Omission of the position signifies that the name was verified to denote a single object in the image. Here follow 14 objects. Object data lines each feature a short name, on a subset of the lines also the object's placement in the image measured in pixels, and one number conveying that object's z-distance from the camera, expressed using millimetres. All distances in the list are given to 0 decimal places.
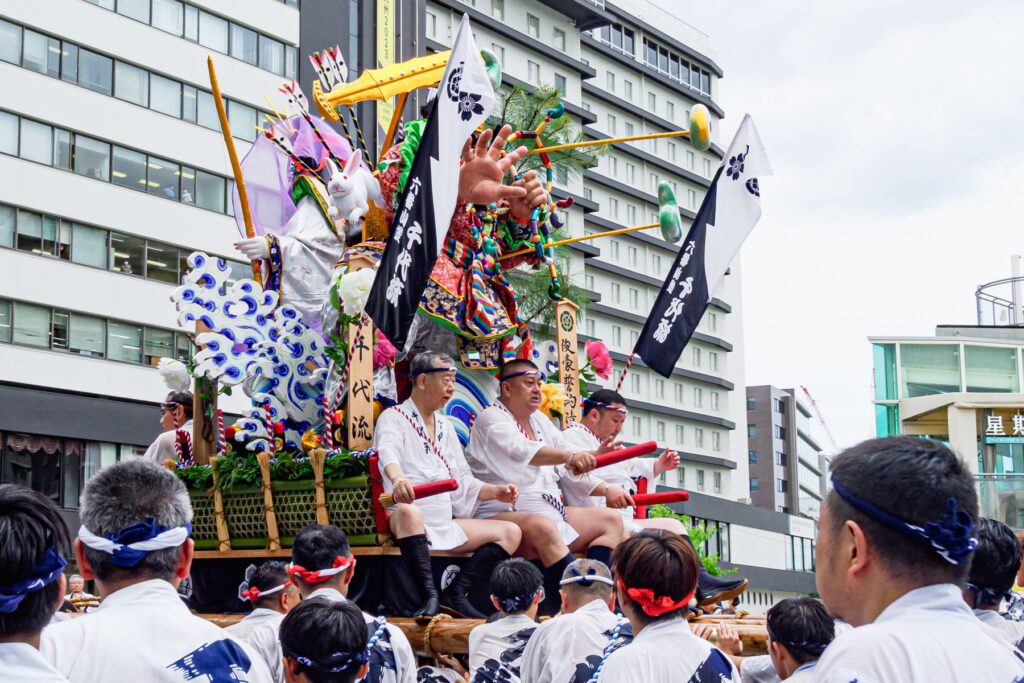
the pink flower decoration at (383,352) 7590
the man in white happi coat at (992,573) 3404
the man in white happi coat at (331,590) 4008
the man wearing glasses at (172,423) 8880
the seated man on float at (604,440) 7777
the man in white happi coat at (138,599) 2496
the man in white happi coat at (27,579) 2148
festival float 6754
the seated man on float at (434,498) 6406
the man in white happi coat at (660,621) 3189
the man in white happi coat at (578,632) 4105
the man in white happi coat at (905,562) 1857
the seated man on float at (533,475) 6859
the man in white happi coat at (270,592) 5057
